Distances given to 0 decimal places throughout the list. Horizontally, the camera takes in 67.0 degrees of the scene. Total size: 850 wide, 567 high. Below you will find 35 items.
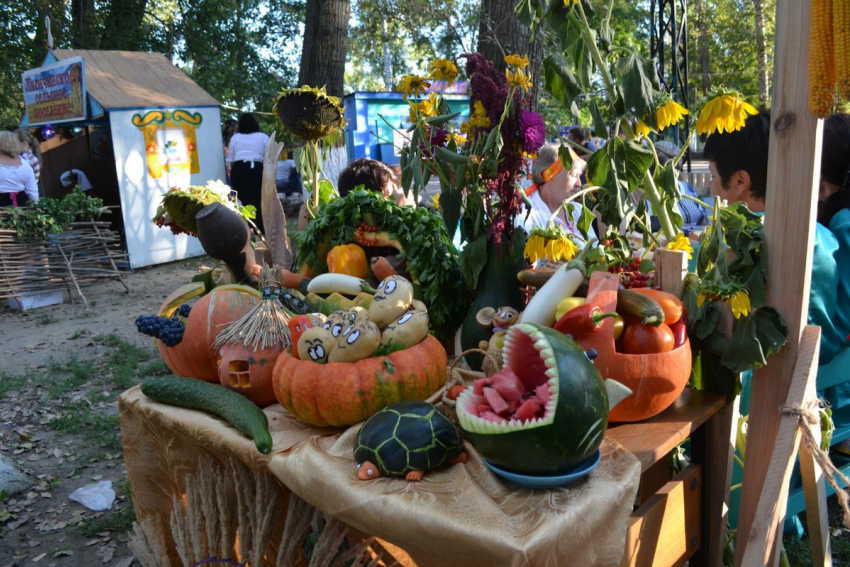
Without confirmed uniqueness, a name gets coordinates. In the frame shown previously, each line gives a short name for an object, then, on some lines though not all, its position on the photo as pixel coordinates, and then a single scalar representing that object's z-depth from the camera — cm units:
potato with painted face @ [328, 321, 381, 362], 167
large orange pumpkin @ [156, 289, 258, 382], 206
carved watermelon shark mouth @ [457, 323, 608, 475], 124
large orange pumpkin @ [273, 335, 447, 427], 163
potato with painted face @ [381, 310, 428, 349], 174
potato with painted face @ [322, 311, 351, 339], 171
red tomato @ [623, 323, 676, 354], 158
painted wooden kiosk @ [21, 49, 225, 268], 881
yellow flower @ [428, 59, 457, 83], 201
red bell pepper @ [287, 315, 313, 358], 183
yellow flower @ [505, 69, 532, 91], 183
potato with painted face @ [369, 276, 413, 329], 179
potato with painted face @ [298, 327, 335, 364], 170
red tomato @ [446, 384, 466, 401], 162
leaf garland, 224
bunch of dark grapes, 199
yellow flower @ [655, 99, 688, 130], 176
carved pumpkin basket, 155
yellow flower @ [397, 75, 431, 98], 206
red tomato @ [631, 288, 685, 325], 160
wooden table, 155
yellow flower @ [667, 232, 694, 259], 179
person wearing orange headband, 367
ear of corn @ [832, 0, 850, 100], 118
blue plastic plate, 129
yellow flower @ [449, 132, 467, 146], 213
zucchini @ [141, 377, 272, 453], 168
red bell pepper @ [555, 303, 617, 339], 153
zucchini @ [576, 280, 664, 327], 155
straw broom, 194
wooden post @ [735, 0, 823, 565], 147
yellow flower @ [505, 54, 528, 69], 184
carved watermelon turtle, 140
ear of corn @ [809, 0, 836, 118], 125
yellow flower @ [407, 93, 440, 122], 206
